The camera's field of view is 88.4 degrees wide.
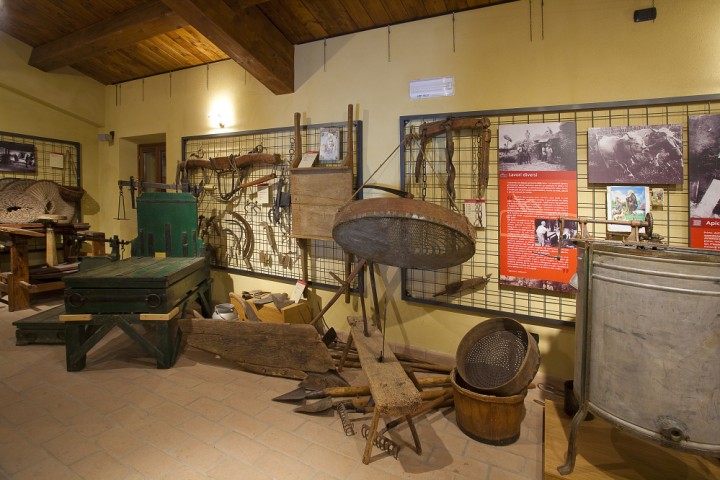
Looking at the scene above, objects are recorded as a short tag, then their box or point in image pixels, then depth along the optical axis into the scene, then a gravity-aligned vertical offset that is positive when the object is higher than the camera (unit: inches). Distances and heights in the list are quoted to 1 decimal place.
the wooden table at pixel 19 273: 163.5 -17.8
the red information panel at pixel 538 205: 100.3 +6.7
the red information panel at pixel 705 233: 88.1 -1.4
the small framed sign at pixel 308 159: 134.9 +26.4
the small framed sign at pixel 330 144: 134.6 +31.9
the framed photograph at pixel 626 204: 92.6 +6.2
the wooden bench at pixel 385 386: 70.1 -32.5
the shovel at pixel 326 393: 97.4 -43.2
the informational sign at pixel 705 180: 86.9 +11.3
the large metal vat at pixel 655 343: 55.7 -18.5
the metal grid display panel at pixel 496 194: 91.6 +9.8
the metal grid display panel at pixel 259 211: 142.6 +9.1
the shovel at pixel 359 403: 92.3 -43.6
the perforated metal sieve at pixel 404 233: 63.6 -0.5
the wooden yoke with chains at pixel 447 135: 108.1 +29.8
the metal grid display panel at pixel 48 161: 188.7 +39.9
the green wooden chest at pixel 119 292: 108.3 -17.5
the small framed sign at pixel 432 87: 114.5 +45.1
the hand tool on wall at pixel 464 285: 112.0 -17.2
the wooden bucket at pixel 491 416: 80.2 -41.3
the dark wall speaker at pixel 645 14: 90.3 +52.4
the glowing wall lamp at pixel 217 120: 168.4 +51.4
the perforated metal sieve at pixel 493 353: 88.0 -30.7
